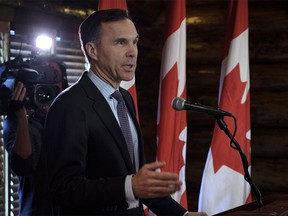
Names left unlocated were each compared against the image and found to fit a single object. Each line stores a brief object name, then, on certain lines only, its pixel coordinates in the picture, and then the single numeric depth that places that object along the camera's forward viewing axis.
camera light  3.80
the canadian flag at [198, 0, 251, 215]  3.91
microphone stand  1.99
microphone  1.86
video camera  2.95
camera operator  2.75
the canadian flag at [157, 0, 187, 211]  3.74
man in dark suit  1.61
